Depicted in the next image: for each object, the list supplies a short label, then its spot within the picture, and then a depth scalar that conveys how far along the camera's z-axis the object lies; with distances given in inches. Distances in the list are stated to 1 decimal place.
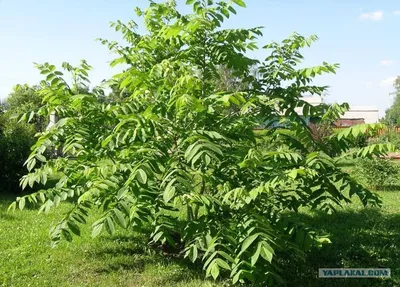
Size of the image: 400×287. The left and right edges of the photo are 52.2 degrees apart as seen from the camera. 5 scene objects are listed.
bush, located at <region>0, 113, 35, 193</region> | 351.9
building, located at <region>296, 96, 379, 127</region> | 1965.2
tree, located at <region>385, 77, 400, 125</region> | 2647.6
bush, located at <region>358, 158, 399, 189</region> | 406.3
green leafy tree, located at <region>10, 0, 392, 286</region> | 129.1
